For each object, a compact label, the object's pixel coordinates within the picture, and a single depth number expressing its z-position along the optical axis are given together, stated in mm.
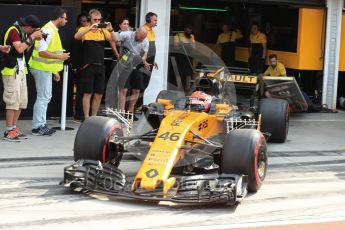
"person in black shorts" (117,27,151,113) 12703
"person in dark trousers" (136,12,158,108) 13250
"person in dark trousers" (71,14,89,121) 12656
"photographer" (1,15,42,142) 10672
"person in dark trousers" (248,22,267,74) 16531
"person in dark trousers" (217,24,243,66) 17438
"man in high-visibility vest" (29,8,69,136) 11344
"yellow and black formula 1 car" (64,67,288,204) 7633
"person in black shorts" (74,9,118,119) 12242
